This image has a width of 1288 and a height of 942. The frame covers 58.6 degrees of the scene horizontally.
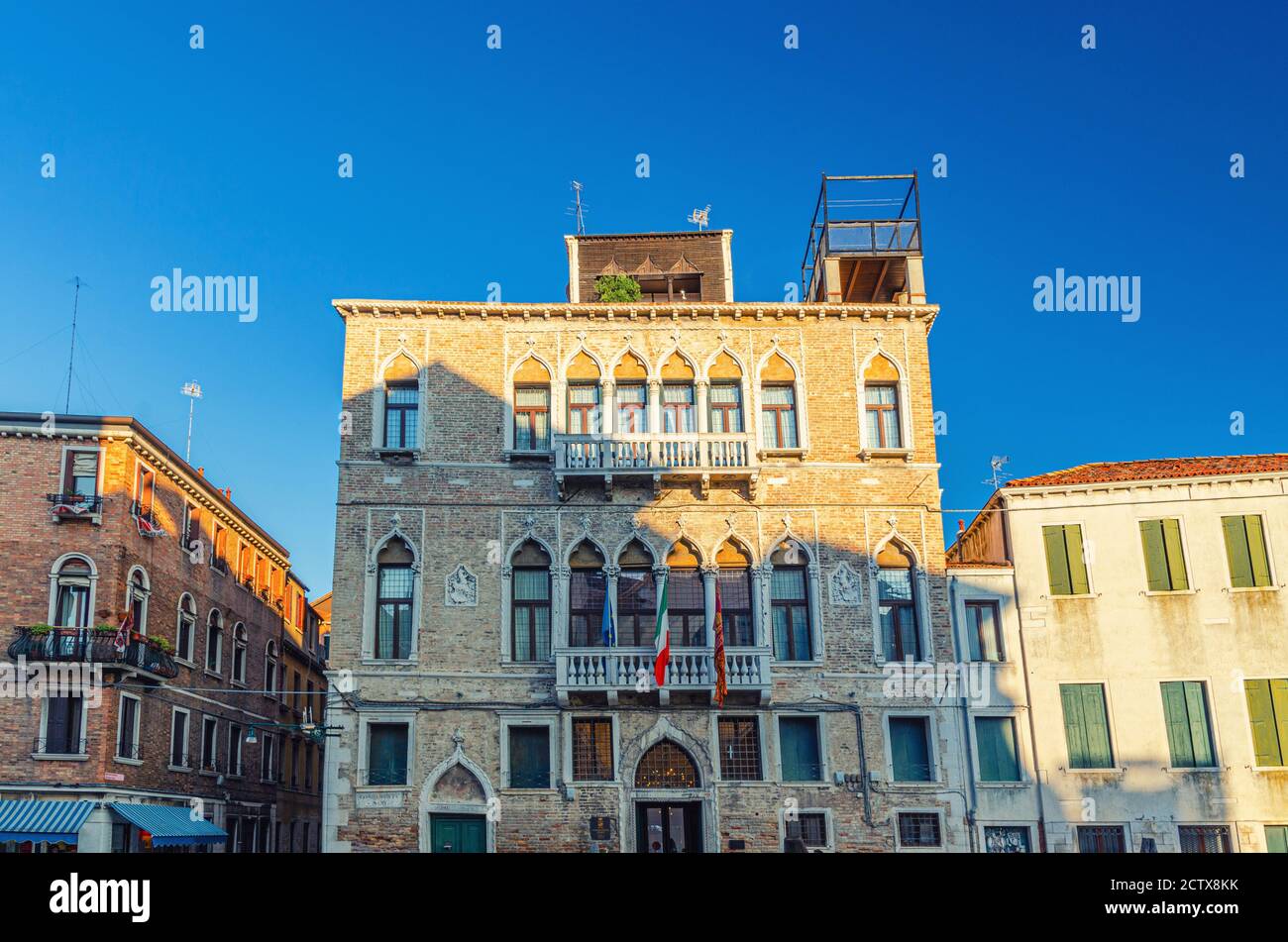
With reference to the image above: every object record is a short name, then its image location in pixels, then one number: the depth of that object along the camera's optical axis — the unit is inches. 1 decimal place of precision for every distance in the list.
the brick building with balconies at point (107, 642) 1098.7
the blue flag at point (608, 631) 1005.2
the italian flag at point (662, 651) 974.4
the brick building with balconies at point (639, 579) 994.1
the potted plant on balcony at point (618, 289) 1211.9
